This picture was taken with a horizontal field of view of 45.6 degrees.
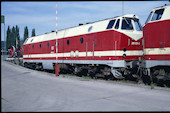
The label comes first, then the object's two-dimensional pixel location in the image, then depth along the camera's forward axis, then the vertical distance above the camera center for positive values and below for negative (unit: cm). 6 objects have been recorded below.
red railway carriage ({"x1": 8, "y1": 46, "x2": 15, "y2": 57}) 3402 +66
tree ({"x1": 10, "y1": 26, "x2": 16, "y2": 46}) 9397 +838
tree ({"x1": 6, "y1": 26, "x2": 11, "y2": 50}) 9549 +800
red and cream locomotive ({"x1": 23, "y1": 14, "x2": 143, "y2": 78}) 1308 +57
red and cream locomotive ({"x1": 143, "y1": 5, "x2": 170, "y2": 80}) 1028 +63
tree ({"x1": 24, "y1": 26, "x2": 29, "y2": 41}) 9542 +1093
